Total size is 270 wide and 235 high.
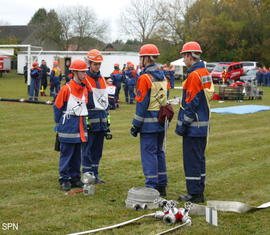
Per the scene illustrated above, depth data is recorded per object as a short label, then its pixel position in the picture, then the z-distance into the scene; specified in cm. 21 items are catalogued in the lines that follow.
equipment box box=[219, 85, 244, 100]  2633
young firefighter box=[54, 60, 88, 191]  771
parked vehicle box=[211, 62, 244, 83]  4312
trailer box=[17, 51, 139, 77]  5044
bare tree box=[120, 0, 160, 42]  6956
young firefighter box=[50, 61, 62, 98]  2614
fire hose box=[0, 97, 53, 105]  2258
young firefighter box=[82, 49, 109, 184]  798
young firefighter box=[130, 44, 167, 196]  716
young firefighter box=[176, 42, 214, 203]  695
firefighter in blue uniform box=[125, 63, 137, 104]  2458
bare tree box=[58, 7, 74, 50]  6825
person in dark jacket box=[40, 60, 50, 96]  2800
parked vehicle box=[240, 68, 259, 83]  4270
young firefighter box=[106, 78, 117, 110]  1673
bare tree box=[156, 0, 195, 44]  6197
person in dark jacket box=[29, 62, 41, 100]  2538
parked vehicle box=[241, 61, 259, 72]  4847
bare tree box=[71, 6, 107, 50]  6925
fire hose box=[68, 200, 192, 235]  603
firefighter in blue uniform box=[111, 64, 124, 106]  2416
